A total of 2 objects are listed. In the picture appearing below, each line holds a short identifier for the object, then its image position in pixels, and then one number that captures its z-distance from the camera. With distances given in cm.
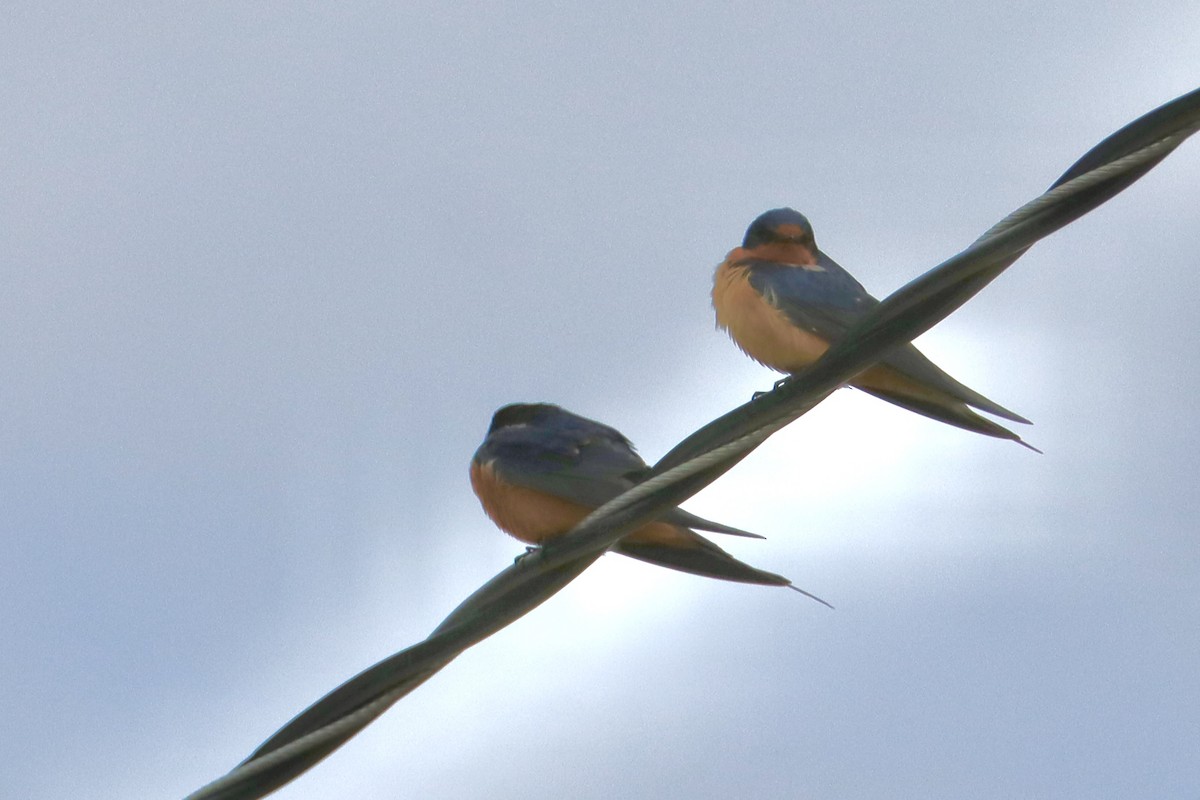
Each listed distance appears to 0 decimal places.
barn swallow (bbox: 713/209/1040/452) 1018
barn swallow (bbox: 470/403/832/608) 1154
